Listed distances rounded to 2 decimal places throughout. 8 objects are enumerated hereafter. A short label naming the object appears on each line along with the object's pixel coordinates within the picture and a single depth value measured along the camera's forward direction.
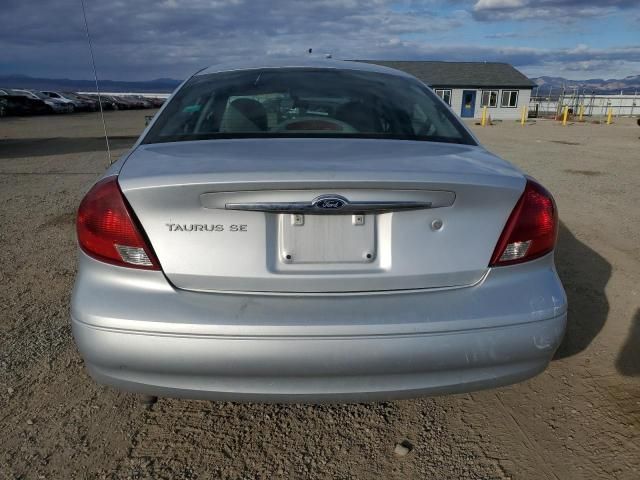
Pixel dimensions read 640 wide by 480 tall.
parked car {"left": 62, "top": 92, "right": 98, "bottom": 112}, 40.82
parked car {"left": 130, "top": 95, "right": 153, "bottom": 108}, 54.05
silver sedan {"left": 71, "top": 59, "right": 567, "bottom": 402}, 1.70
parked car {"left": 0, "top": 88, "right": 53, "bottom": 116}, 32.47
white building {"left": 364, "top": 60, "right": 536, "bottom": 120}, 41.28
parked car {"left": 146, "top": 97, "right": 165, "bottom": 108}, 58.47
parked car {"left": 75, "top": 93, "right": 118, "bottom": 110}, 43.95
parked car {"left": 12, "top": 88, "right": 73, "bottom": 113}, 34.88
